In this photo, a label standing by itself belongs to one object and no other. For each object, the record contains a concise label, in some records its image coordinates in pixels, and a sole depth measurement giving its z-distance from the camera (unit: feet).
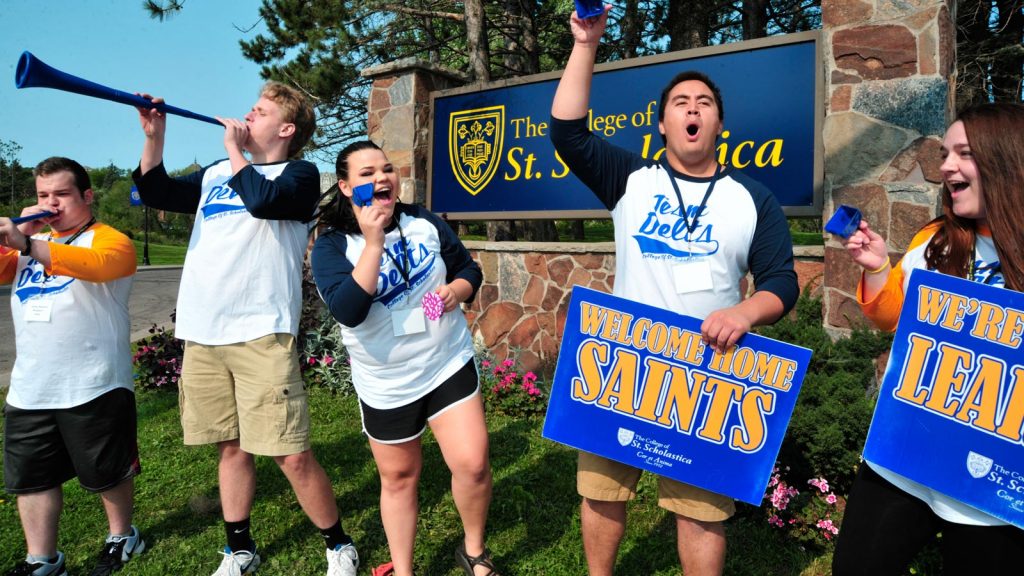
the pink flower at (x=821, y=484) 10.12
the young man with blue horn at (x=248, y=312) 8.70
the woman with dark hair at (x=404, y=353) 7.88
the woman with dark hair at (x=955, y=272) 5.27
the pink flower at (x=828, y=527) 9.66
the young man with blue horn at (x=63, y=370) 9.01
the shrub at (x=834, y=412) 10.21
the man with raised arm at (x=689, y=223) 6.46
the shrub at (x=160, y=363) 20.58
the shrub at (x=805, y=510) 9.87
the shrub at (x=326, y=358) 19.47
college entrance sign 15.48
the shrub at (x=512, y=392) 16.83
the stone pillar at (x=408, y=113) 21.53
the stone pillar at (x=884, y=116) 14.01
